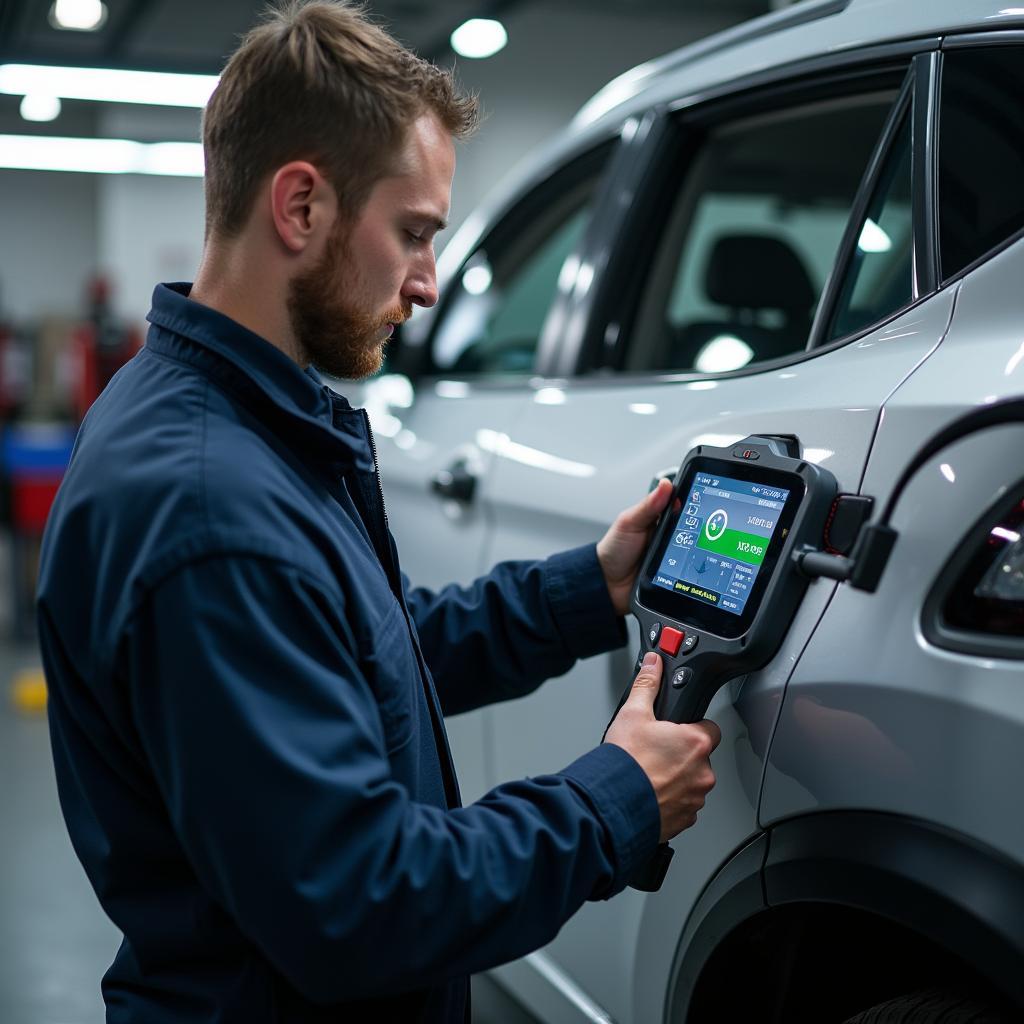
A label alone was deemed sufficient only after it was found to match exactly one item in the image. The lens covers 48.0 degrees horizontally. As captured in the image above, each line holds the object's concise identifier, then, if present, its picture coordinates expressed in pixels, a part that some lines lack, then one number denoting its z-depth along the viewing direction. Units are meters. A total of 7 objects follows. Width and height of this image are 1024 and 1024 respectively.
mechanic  0.92
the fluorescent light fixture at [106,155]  9.62
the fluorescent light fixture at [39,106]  8.58
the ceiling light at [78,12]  6.02
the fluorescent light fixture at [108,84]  6.57
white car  0.96
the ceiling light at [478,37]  6.18
